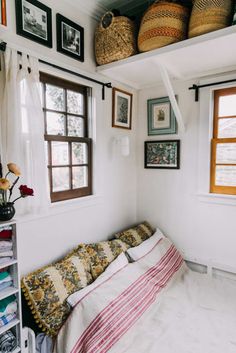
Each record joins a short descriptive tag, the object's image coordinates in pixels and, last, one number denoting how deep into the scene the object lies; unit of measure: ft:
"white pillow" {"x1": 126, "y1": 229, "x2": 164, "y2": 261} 6.91
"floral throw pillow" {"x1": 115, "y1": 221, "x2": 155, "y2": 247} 7.62
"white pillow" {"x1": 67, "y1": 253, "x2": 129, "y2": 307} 5.09
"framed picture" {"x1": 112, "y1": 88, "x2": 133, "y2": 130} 7.86
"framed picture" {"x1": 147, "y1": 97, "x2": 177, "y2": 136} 8.17
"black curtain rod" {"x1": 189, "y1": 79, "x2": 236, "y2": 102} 7.16
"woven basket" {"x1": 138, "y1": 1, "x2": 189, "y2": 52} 5.58
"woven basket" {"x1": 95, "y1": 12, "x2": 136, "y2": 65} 6.28
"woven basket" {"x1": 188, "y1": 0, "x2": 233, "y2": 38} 5.08
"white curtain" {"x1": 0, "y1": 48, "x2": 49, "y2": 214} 4.81
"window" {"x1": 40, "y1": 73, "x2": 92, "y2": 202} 6.15
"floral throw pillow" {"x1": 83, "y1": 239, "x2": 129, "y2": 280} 6.09
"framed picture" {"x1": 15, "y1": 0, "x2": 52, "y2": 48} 5.06
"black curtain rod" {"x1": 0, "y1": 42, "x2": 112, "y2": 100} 4.73
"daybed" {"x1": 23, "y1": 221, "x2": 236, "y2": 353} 4.71
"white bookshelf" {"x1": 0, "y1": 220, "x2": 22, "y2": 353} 4.20
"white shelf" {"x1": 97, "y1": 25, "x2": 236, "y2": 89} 5.31
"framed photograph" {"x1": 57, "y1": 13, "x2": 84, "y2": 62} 5.93
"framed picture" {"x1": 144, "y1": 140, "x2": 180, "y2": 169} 8.13
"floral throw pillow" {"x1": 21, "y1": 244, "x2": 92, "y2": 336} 4.75
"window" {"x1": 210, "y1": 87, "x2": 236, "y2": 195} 7.22
